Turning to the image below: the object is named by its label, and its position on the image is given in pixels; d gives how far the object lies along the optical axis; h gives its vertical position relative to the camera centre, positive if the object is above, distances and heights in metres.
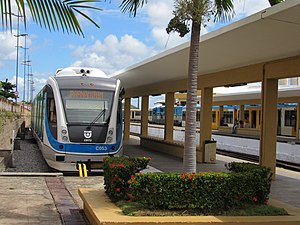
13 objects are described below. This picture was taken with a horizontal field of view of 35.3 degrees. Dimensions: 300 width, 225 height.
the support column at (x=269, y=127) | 13.98 -0.17
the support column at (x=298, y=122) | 35.07 +0.01
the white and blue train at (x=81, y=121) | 13.67 -0.14
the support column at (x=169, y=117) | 24.48 +0.08
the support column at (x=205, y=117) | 18.73 +0.10
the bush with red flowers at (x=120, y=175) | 7.12 -0.90
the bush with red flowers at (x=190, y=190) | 6.33 -0.96
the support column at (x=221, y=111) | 49.57 +0.95
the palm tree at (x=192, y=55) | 7.30 +1.00
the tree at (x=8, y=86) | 62.27 +3.76
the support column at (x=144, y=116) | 30.20 +0.08
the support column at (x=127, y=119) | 34.28 -0.13
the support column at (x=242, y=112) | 45.16 +0.82
